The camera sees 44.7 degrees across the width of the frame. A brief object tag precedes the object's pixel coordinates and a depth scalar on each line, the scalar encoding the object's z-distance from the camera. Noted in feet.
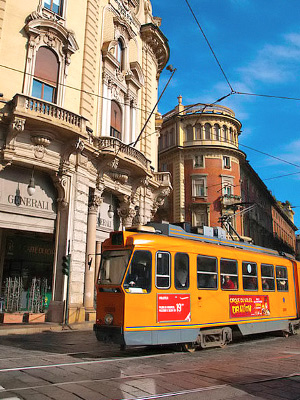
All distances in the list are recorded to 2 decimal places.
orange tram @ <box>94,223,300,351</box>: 26.68
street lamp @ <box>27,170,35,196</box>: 46.68
